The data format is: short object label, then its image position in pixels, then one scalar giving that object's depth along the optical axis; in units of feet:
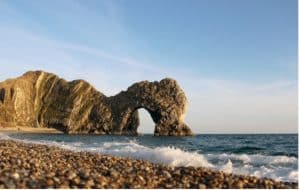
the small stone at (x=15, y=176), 32.83
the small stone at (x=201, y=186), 34.06
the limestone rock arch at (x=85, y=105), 353.51
